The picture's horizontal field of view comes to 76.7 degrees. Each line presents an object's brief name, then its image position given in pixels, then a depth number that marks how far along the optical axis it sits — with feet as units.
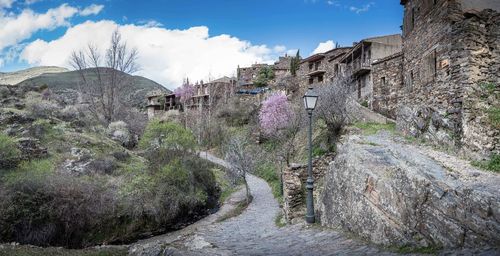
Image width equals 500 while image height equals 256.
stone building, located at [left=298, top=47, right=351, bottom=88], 129.80
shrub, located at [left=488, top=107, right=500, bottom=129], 27.84
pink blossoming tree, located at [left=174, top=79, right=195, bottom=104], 170.60
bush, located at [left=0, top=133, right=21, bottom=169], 56.65
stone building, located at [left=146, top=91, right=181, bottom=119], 186.04
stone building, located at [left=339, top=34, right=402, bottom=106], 93.15
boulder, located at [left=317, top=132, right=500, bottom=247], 14.49
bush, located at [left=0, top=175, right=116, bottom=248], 45.29
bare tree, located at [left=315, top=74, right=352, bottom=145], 60.59
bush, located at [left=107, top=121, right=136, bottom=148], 98.05
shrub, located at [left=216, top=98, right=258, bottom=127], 129.49
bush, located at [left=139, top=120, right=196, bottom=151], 65.26
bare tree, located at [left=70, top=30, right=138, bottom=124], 115.14
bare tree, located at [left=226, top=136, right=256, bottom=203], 66.00
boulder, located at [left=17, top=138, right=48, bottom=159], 61.71
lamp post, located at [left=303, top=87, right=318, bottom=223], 29.55
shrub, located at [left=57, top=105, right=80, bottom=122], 94.93
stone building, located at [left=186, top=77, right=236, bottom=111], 152.44
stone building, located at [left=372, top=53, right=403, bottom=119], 69.82
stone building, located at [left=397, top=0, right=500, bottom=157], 29.22
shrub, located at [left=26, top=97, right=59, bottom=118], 85.15
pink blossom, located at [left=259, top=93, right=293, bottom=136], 95.82
